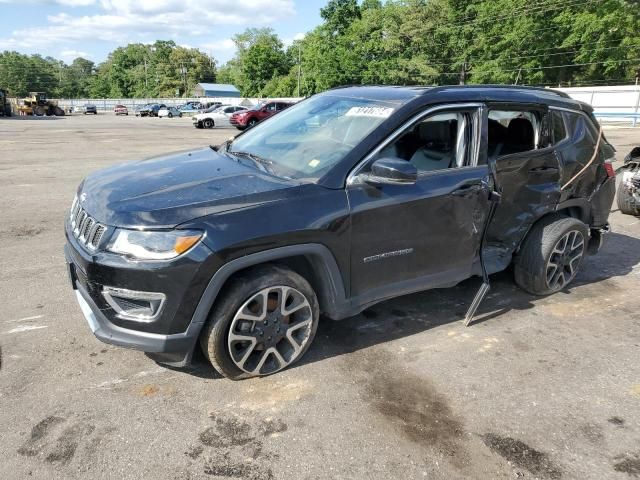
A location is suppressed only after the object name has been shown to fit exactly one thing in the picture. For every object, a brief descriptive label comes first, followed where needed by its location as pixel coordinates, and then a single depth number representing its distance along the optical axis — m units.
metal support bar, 3.79
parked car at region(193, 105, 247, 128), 30.70
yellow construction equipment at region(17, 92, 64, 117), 49.34
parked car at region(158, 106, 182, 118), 51.33
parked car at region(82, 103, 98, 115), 59.58
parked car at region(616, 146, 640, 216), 7.09
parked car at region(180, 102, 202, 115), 54.93
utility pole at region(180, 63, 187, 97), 108.46
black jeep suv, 2.68
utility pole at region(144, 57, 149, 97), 111.86
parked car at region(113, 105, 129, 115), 59.44
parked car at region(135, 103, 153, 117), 52.00
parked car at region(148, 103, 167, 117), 52.28
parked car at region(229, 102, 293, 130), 28.41
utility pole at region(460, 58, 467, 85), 59.62
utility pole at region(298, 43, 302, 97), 69.66
